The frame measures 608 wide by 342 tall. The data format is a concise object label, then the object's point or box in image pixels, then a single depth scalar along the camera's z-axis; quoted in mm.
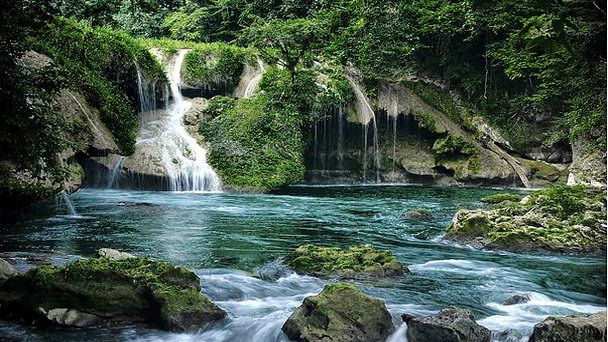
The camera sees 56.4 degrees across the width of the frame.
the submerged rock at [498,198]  16156
